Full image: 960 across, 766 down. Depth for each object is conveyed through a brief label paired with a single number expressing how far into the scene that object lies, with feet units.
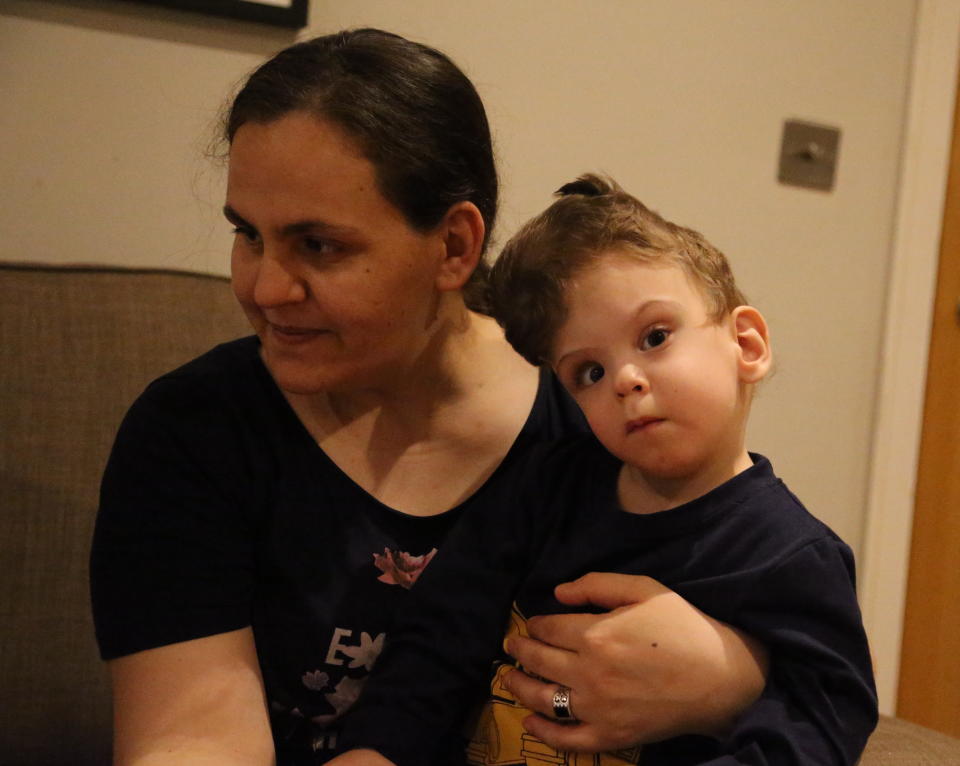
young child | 2.97
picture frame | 5.15
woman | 3.16
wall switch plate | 6.69
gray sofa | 4.05
